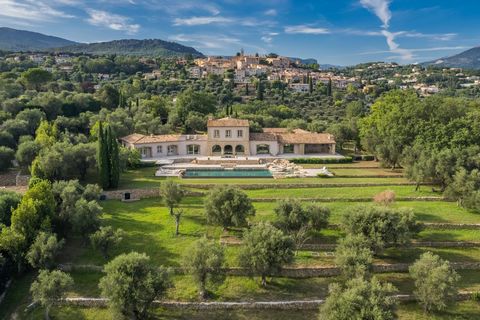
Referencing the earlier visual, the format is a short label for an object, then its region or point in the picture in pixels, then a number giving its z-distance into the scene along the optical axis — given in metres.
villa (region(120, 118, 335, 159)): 48.59
